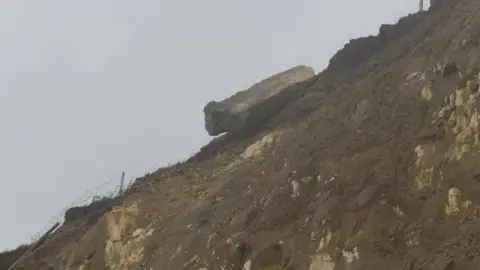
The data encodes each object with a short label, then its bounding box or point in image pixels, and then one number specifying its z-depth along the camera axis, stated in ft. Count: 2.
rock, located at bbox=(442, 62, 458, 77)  37.93
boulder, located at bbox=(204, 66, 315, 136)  73.46
